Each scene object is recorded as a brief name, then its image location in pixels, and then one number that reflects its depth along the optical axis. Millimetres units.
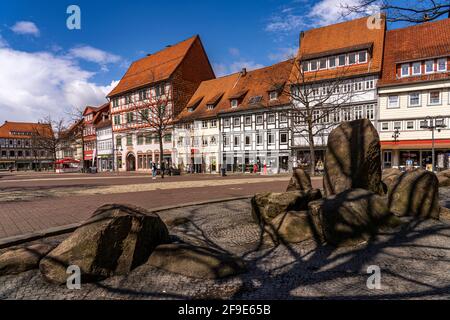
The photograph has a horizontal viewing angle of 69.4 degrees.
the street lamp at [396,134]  29547
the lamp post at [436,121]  28466
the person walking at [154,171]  26391
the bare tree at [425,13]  7250
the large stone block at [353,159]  6902
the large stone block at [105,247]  3902
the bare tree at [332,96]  32575
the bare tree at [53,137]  57178
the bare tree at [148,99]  46184
